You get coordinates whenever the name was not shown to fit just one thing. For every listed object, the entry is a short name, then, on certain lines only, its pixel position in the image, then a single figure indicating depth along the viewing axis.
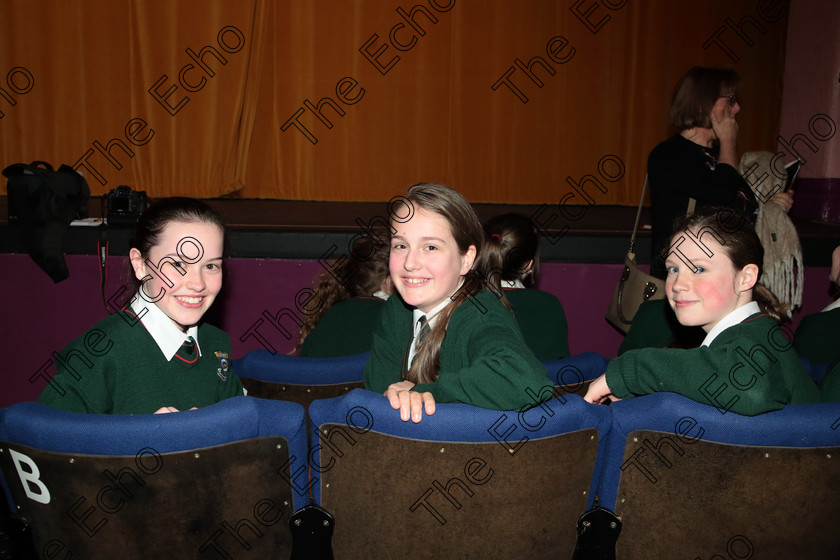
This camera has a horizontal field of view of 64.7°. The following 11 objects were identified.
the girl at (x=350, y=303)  2.07
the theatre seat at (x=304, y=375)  1.73
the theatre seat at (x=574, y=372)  1.68
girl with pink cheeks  1.18
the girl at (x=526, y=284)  2.08
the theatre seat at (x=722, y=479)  1.15
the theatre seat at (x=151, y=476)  1.06
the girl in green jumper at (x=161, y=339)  1.35
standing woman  2.49
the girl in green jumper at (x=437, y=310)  1.35
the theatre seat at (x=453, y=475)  1.12
